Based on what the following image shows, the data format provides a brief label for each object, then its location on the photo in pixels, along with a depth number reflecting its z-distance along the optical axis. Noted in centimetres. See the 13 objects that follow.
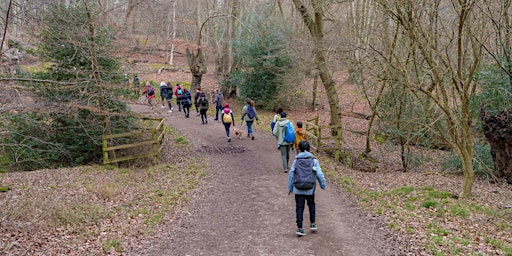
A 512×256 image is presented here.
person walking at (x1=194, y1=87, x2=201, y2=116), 2051
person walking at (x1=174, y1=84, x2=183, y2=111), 2332
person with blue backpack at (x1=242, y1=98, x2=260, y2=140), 1614
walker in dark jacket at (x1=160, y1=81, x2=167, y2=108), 2504
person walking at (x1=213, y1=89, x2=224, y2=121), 2046
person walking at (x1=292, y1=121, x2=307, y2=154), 1262
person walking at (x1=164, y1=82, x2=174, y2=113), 2484
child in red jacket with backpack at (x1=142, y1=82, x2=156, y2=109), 2267
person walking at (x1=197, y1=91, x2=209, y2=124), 1955
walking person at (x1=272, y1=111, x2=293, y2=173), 1159
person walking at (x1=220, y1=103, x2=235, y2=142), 1598
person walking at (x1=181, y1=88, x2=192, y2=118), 2202
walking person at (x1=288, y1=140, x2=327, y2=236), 729
